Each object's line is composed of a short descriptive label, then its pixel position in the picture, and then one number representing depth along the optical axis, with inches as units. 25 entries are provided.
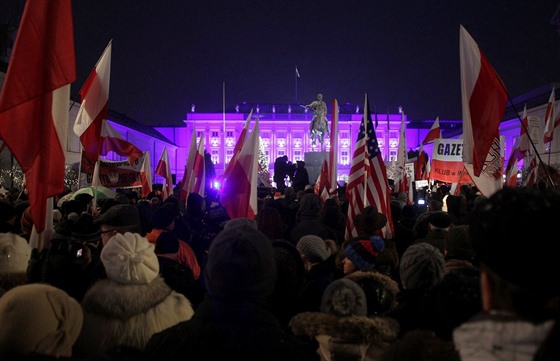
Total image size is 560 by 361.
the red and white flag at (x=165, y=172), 432.5
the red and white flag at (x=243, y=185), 231.0
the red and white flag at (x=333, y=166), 312.1
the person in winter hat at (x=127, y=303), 75.6
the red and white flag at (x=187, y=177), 327.9
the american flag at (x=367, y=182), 242.4
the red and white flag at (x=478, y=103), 195.5
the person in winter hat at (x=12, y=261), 98.4
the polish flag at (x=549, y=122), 347.9
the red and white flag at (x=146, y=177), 417.4
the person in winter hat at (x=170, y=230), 148.9
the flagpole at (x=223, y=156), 2680.9
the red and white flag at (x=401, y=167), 384.8
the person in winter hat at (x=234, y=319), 57.9
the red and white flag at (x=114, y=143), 318.7
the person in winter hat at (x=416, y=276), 91.6
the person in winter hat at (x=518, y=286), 39.5
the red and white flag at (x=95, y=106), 220.4
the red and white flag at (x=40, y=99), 128.0
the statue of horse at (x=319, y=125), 1410.8
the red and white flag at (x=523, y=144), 357.3
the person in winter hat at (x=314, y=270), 121.8
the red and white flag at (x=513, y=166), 355.3
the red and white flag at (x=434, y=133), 432.8
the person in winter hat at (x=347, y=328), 81.5
